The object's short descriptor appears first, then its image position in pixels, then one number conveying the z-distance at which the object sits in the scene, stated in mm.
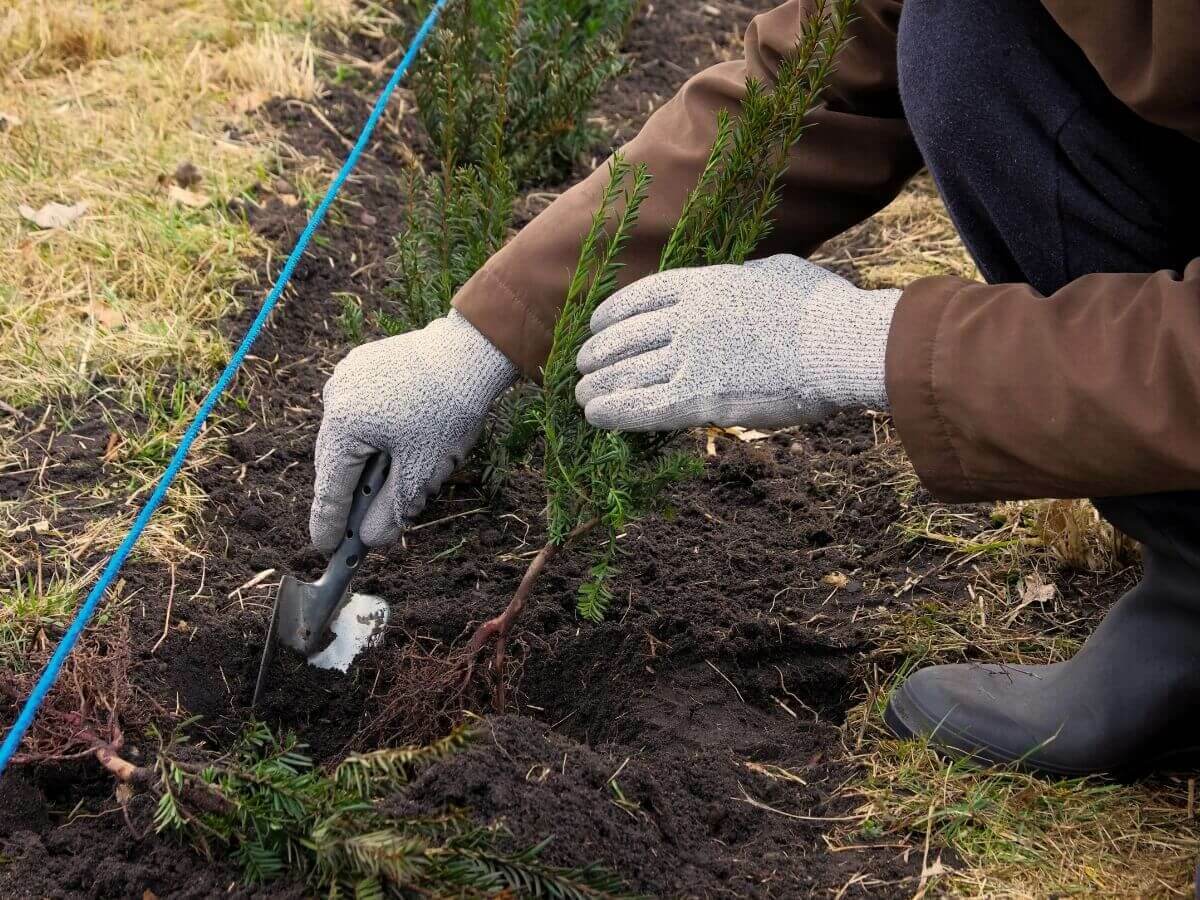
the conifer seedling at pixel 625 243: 1913
